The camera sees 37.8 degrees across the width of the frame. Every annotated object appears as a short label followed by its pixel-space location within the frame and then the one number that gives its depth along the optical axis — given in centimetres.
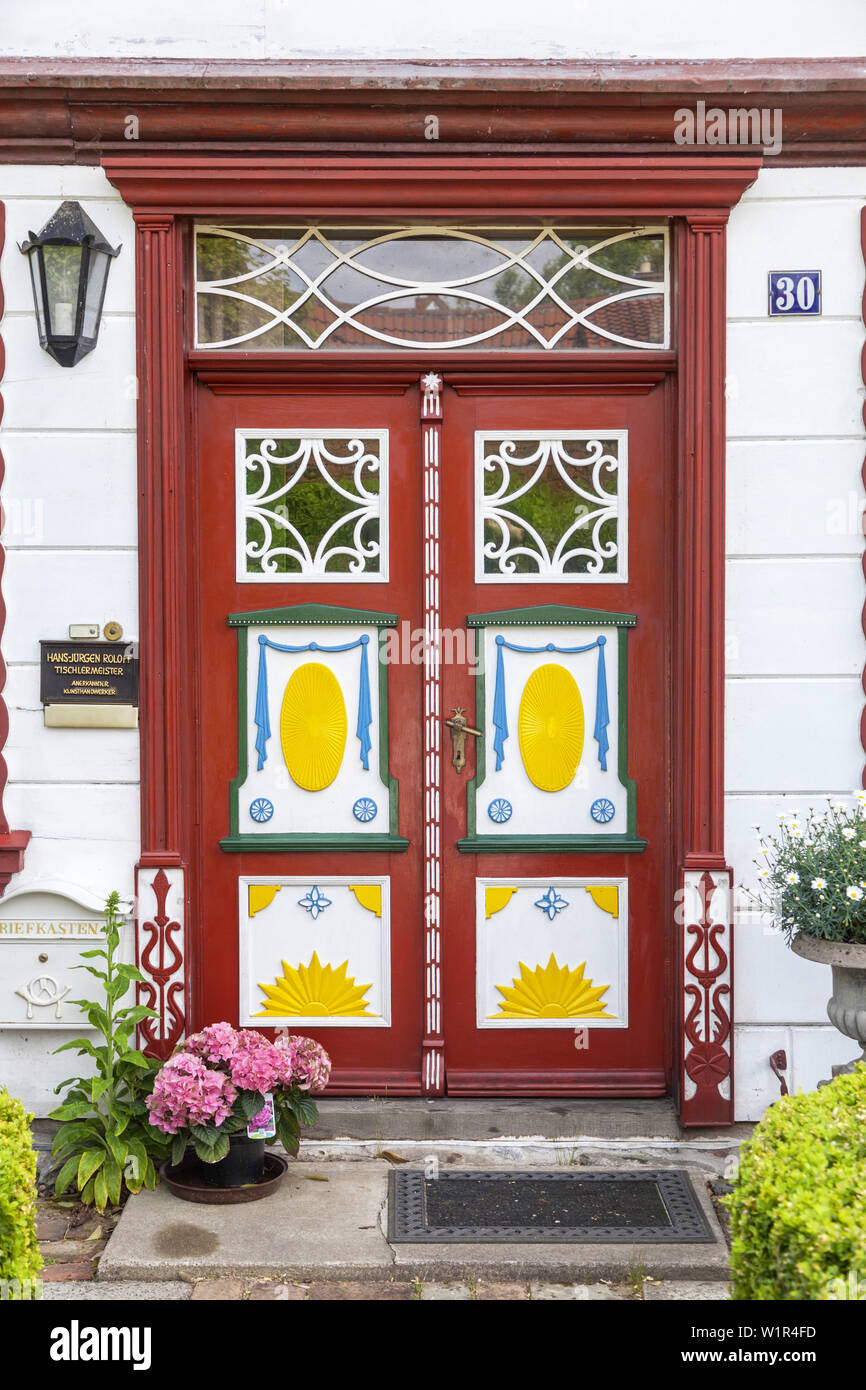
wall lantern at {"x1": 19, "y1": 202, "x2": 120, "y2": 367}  448
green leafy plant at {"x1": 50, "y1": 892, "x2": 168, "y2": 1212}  415
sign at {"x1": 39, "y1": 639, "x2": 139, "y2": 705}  462
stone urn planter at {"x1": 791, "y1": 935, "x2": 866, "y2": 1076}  383
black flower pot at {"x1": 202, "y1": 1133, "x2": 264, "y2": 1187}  413
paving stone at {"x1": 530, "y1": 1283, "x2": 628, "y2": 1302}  364
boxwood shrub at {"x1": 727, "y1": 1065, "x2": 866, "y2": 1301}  232
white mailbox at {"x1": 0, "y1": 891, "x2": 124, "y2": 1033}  460
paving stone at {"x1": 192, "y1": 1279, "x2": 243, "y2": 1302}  358
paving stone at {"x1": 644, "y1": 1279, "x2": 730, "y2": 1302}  364
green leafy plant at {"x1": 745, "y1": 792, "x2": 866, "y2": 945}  385
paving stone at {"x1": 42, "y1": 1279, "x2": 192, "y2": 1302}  360
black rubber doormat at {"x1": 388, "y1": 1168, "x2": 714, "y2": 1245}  391
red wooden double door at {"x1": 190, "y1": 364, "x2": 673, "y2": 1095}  480
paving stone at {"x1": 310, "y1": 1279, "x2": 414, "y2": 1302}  362
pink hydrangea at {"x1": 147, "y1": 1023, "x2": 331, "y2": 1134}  402
